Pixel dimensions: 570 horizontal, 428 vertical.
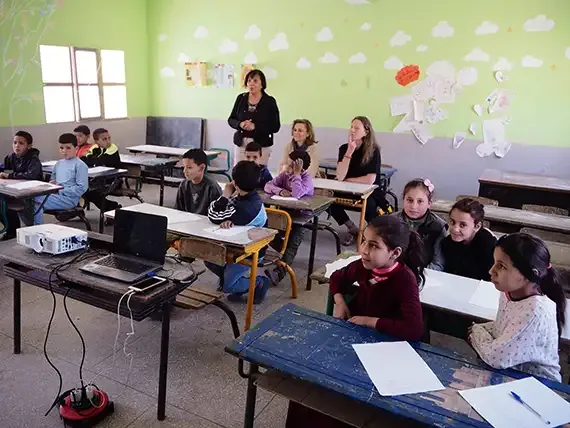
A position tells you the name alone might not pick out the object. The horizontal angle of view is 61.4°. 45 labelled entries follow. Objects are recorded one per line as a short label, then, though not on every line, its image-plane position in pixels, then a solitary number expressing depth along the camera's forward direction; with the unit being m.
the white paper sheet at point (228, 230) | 2.67
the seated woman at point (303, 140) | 4.60
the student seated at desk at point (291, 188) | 3.62
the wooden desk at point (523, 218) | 3.22
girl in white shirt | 1.47
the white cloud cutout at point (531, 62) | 5.46
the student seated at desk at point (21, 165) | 4.24
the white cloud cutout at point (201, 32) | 7.17
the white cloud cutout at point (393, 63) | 6.05
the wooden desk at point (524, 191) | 4.37
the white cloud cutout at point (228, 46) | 7.00
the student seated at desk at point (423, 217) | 2.71
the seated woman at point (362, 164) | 4.54
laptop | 1.98
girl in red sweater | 1.63
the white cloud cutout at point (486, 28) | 5.55
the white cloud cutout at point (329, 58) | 6.41
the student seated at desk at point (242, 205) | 2.85
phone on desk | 1.82
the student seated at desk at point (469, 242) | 2.48
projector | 2.13
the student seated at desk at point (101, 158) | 4.67
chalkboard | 7.46
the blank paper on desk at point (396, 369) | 1.32
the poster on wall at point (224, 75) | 7.11
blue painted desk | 1.25
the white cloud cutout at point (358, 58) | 6.24
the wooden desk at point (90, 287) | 1.85
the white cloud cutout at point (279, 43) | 6.67
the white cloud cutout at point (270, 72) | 6.84
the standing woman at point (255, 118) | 4.82
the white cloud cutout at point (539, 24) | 5.32
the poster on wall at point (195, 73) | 7.27
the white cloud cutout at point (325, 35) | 6.38
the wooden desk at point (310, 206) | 3.48
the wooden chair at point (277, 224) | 3.17
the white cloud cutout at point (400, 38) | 5.96
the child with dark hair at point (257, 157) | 4.06
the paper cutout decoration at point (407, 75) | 5.99
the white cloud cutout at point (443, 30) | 5.73
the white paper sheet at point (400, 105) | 6.11
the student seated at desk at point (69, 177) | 4.11
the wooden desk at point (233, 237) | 2.55
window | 6.26
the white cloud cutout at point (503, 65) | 5.58
